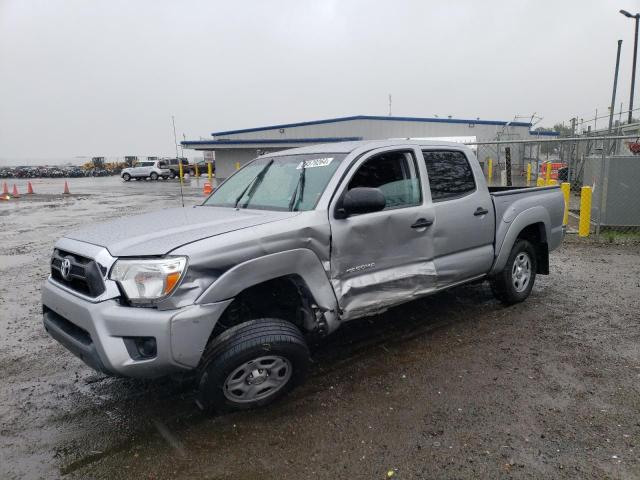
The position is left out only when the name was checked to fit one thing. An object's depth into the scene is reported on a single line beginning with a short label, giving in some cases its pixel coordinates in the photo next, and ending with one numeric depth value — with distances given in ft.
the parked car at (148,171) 136.67
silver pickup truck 9.20
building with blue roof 123.03
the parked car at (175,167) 143.64
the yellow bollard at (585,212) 30.63
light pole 63.67
